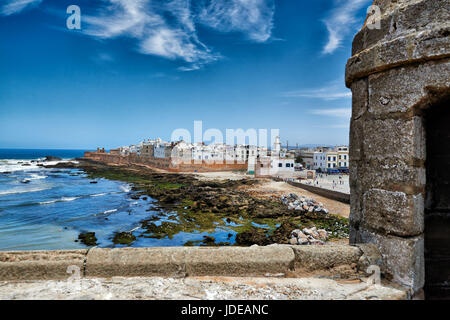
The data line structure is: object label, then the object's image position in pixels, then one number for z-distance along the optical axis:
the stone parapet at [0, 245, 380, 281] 2.34
